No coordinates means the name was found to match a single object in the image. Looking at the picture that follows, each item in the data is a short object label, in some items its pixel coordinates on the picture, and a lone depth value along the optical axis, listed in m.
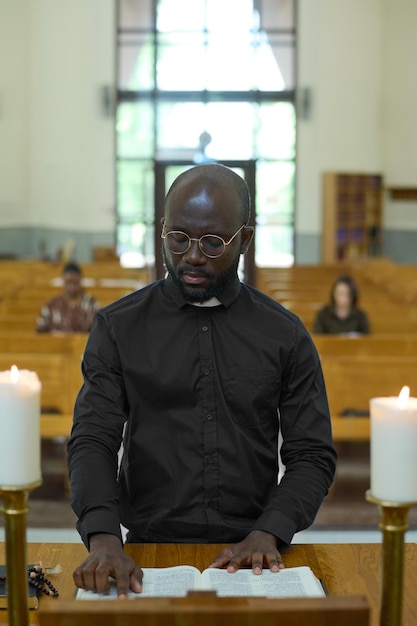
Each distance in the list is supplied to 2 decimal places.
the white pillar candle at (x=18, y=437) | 2.51
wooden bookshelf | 26.70
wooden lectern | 2.47
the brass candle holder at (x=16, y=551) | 2.52
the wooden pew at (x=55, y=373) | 7.58
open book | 2.97
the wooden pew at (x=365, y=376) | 7.53
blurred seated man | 11.00
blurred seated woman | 10.78
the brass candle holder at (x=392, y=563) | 2.51
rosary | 3.09
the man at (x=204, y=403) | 3.30
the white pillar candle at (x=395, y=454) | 2.50
